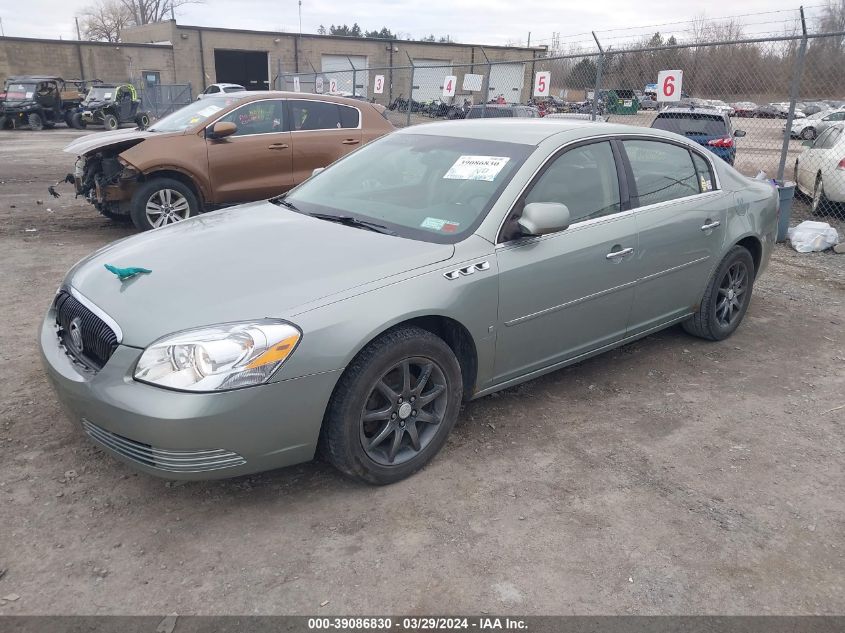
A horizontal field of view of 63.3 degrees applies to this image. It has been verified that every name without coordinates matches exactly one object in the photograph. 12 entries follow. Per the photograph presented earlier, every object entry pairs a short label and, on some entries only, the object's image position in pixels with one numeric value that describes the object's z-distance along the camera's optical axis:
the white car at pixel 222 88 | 25.83
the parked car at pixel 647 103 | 18.00
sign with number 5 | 14.03
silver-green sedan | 2.71
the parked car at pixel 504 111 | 17.87
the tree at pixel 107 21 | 73.62
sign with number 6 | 10.56
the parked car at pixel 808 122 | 17.61
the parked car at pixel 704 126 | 12.34
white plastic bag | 8.13
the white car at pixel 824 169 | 9.06
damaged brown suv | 7.64
